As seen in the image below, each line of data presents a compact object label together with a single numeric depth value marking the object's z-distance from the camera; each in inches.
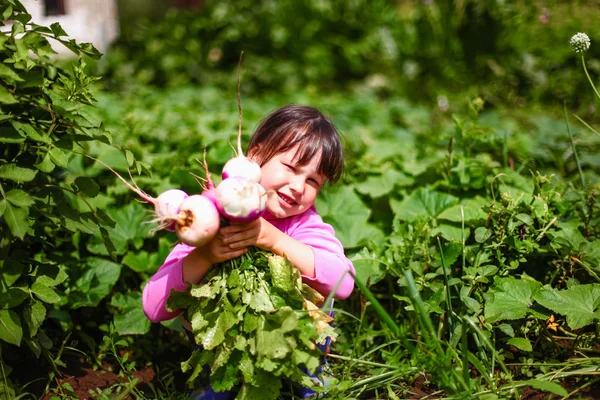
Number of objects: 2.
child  65.6
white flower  80.5
